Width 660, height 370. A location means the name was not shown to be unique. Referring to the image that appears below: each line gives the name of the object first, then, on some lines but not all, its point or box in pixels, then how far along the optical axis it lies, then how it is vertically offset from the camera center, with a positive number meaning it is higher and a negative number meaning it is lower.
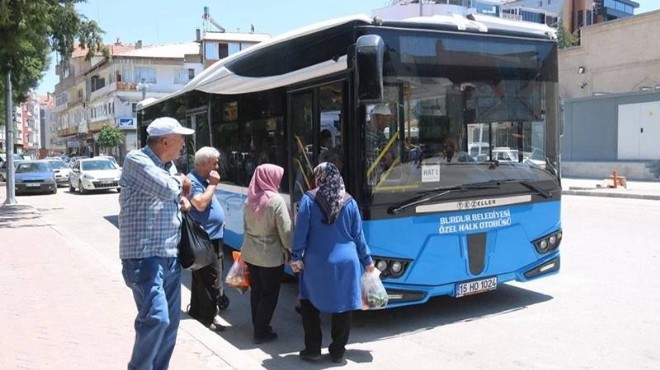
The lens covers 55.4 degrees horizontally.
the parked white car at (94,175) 26.45 -0.82
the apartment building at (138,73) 66.69 +8.96
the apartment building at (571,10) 84.00 +19.79
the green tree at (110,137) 61.72 +1.82
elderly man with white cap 3.67 -0.44
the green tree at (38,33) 13.95 +3.33
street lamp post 14.56 +0.88
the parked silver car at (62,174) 32.78 -0.94
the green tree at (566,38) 70.12 +12.79
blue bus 5.61 +0.15
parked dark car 26.58 -0.94
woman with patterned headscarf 4.89 -0.76
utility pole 19.58 +0.33
